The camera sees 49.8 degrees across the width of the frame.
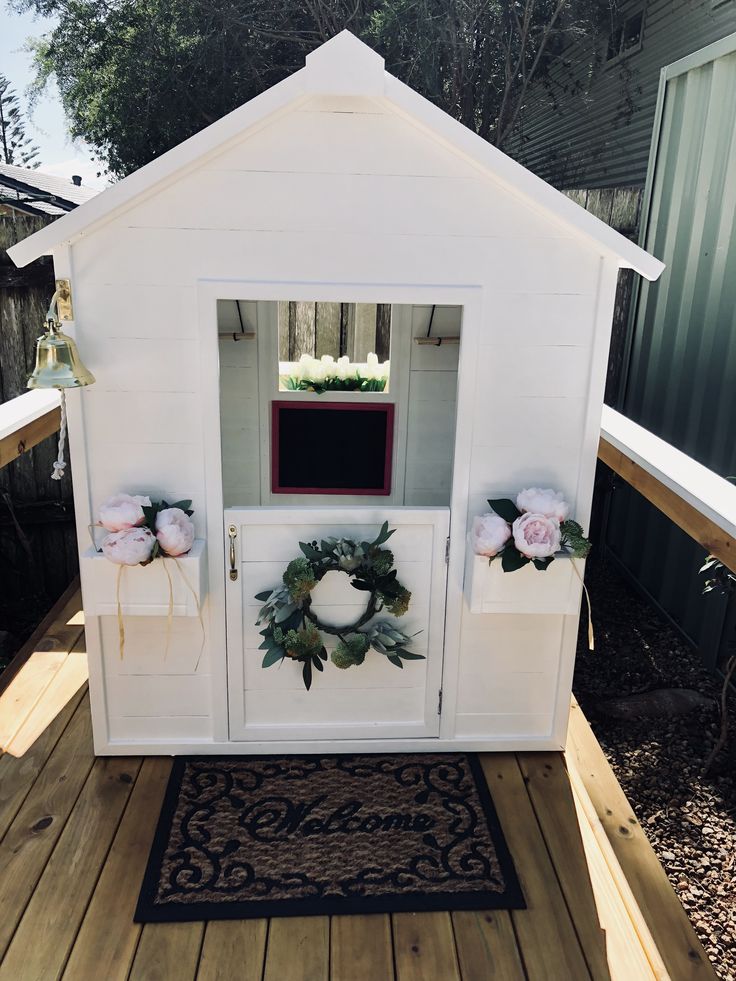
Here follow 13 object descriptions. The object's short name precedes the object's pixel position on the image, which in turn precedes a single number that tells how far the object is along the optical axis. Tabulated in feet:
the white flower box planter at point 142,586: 8.12
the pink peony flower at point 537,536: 7.92
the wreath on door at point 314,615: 8.48
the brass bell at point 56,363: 7.29
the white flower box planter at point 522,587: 8.36
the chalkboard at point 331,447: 11.83
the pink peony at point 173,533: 7.91
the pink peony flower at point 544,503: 8.14
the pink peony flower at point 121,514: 7.86
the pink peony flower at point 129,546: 7.73
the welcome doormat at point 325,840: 7.41
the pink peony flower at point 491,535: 8.11
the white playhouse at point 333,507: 7.58
